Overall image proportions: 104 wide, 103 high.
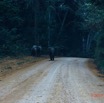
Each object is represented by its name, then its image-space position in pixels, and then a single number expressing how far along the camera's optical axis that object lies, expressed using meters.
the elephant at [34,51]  40.47
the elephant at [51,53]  33.58
